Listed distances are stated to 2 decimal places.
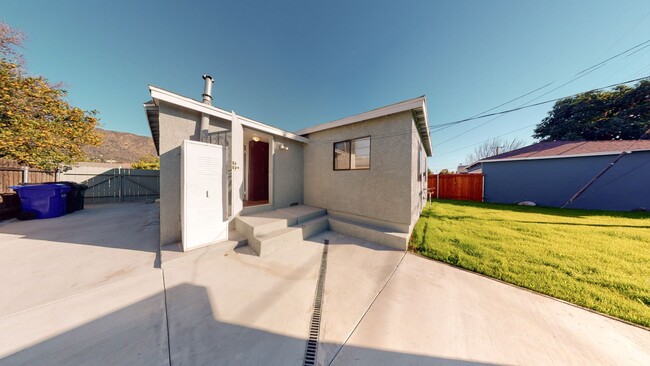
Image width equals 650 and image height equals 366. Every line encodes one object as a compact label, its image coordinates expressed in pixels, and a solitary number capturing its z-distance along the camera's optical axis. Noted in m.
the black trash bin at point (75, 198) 7.08
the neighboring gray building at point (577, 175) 8.62
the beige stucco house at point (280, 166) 3.74
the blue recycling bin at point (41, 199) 5.96
